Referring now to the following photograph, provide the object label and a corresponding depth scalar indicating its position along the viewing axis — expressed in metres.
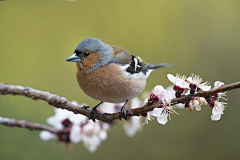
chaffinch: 3.38
